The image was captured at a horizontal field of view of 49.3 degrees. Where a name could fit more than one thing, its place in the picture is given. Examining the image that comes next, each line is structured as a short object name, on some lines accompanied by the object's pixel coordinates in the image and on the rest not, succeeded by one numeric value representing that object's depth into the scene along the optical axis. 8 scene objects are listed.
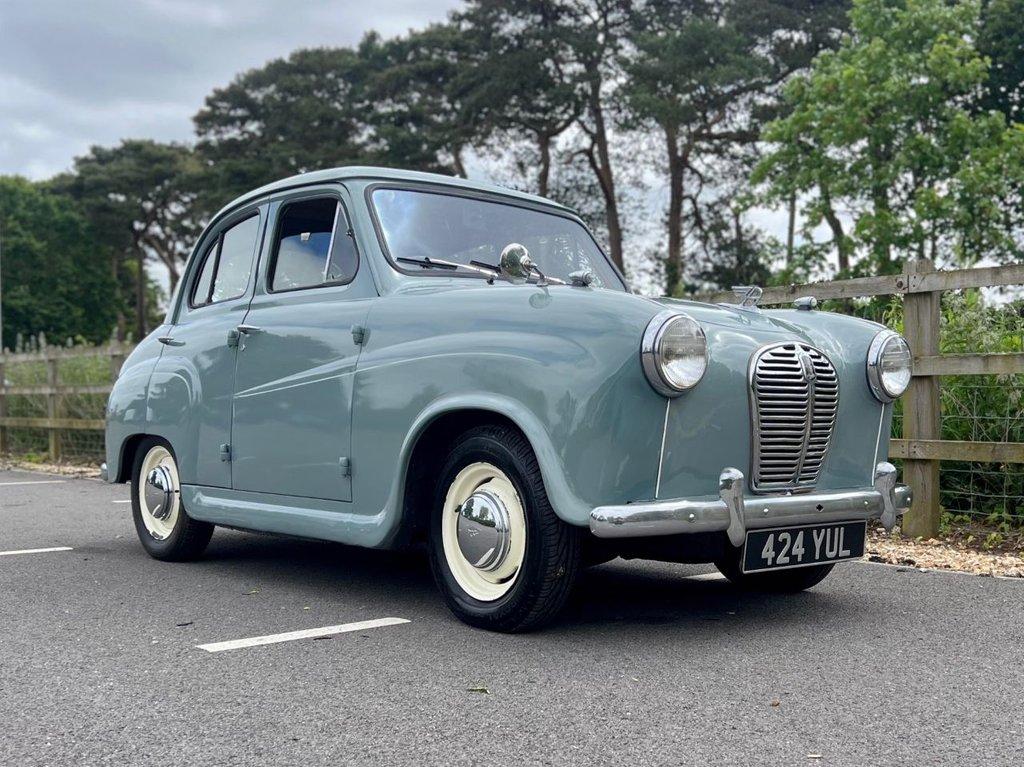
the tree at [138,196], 47.72
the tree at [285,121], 33.75
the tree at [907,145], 19.30
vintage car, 3.83
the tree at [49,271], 55.22
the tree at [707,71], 24.12
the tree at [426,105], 29.08
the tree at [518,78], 26.83
